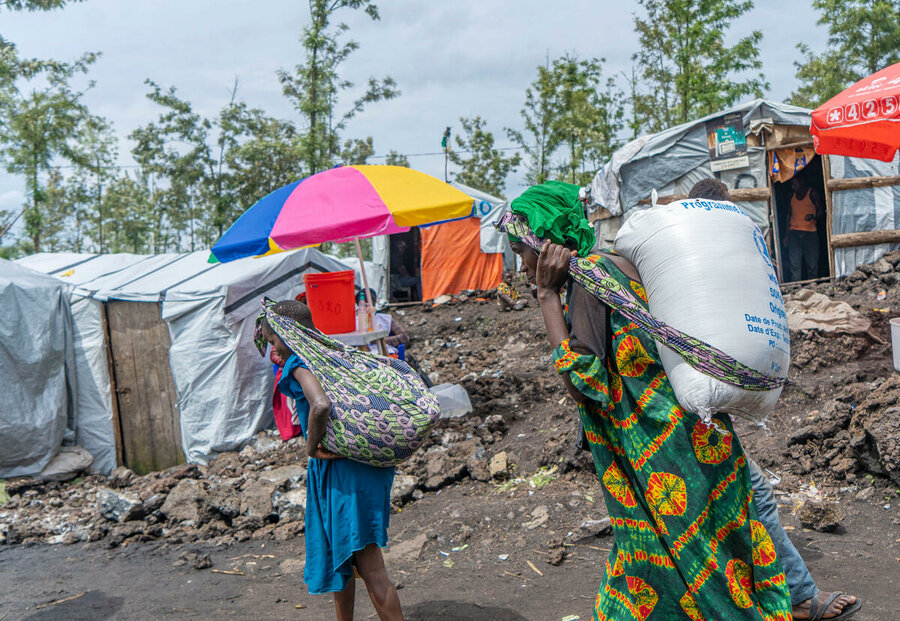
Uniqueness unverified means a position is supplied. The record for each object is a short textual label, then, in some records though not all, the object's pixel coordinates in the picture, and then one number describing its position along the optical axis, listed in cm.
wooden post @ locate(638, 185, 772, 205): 1009
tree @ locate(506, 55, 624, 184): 1752
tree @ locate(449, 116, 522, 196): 2384
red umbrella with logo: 408
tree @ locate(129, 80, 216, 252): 1650
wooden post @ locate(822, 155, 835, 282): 982
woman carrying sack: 194
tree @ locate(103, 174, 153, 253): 2600
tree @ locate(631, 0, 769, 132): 1303
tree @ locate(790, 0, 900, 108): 1794
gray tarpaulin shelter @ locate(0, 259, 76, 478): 649
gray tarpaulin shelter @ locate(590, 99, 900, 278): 972
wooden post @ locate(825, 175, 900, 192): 957
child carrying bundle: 261
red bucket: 571
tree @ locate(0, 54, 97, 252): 1600
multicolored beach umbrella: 536
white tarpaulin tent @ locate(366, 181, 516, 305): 1602
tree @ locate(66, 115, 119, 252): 2317
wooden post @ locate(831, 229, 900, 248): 969
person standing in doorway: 1027
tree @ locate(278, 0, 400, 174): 1444
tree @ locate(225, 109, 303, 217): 1627
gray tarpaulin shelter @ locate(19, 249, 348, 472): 666
